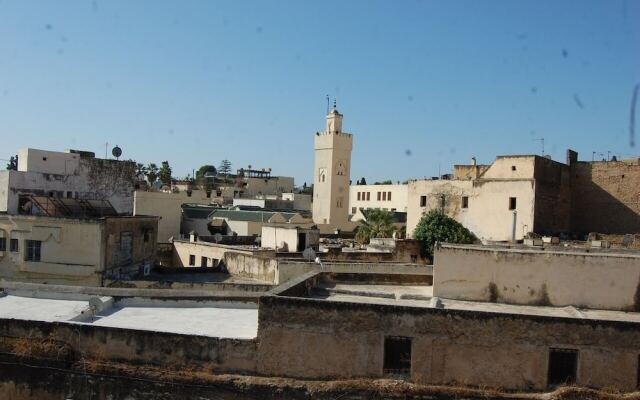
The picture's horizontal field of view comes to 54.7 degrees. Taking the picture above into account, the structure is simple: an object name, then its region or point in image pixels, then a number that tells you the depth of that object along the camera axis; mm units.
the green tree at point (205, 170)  114938
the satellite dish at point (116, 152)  35250
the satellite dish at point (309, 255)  24747
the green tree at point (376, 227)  40375
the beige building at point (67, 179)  27766
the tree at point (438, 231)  31234
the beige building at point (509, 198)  33469
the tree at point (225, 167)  125938
